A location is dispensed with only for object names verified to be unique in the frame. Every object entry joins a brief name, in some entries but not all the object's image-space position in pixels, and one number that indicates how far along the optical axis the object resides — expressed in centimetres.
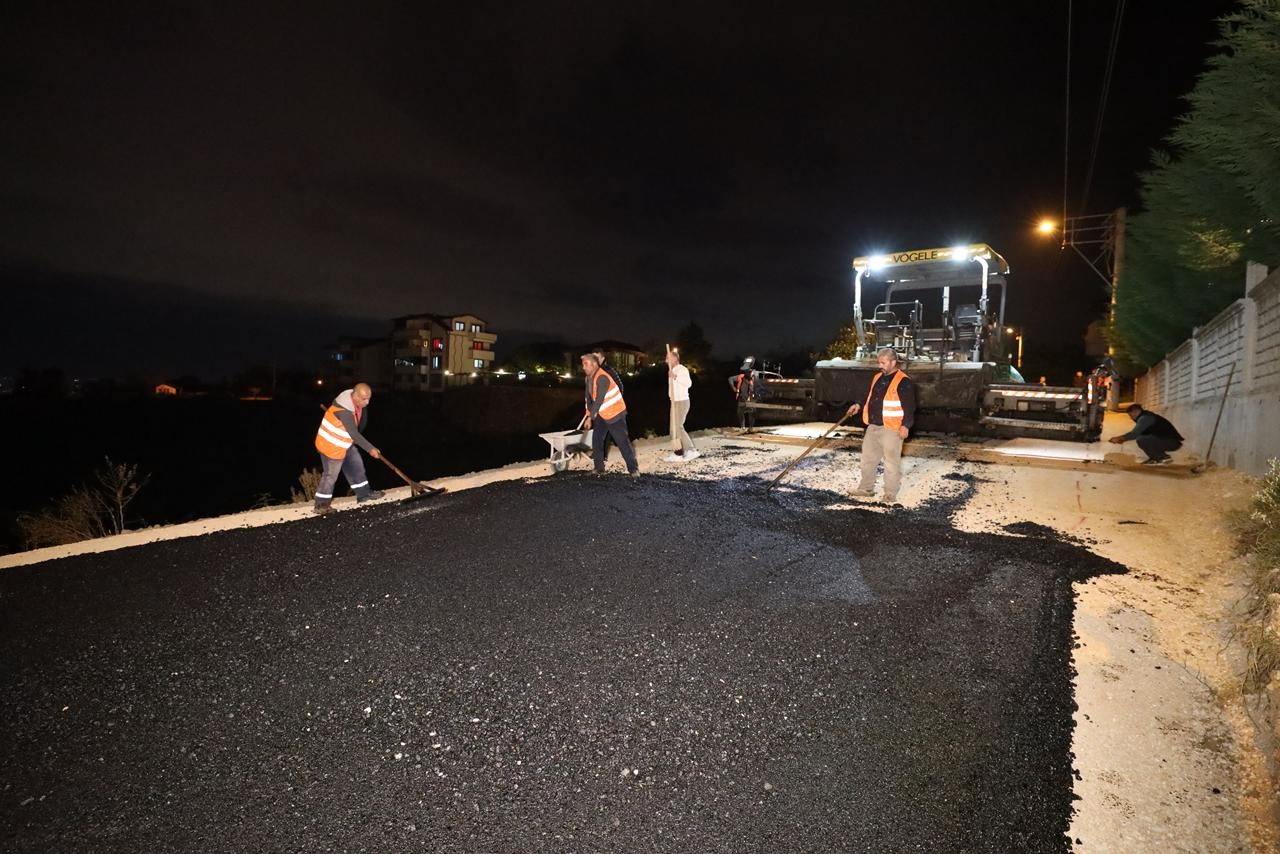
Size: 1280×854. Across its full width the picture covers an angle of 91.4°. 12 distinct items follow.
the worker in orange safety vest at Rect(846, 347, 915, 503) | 681
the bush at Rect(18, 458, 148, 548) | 894
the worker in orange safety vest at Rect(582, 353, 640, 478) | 790
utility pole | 2183
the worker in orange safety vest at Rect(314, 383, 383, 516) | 648
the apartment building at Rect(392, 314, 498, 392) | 6744
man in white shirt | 1024
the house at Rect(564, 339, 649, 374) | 7625
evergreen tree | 508
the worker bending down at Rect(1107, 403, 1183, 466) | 941
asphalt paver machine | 1023
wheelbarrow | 869
